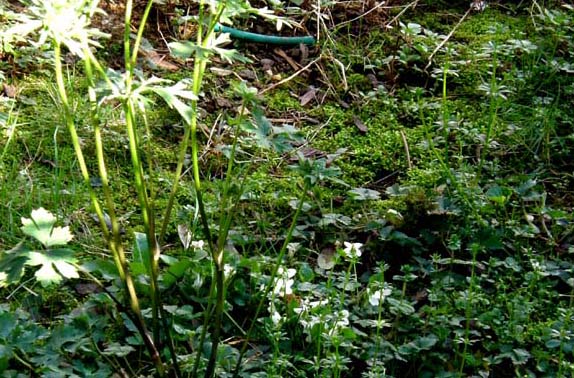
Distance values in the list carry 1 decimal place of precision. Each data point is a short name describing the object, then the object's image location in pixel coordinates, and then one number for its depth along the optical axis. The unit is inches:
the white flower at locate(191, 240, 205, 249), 107.3
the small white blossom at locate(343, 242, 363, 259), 95.0
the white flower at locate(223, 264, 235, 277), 101.2
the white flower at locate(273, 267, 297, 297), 98.1
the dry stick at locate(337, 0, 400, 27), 165.2
